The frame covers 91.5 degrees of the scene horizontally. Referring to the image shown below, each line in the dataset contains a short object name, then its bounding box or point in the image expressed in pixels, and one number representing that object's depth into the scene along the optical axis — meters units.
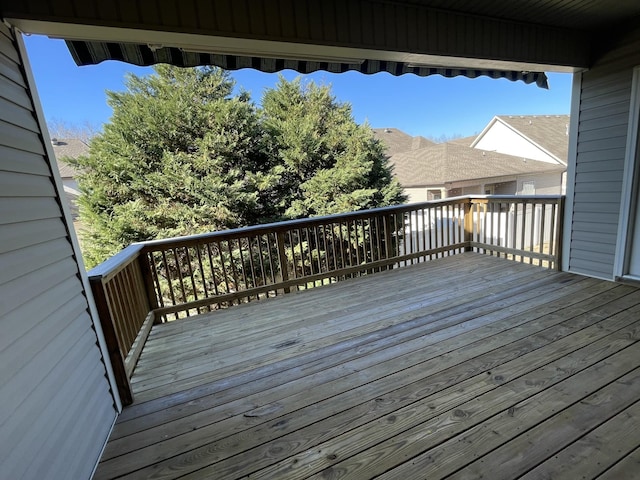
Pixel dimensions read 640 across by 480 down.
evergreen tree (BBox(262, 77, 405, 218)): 8.06
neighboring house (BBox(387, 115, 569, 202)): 10.92
